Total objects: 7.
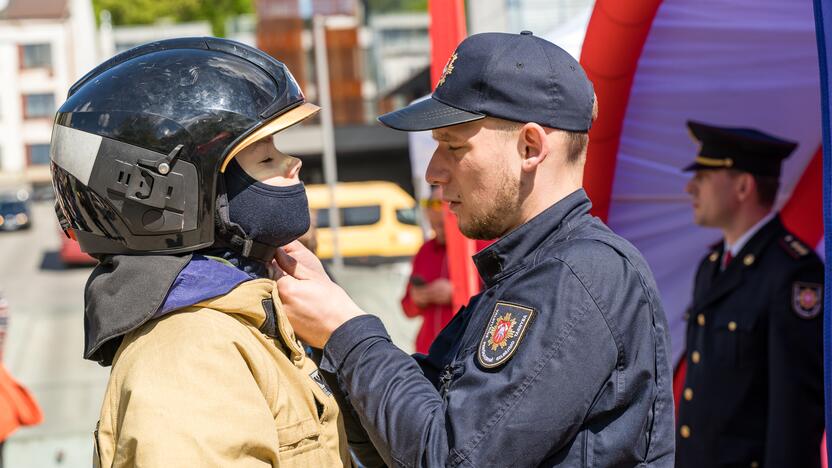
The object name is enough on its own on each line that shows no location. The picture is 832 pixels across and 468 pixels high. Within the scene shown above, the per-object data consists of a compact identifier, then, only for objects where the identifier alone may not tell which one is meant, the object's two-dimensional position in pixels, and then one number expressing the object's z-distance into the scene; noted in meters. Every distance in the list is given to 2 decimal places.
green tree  55.41
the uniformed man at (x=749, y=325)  3.04
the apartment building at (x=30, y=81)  42.84
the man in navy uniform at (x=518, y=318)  1.54
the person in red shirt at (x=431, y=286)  4.99
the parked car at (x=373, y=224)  19.56
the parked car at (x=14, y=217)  27.56
